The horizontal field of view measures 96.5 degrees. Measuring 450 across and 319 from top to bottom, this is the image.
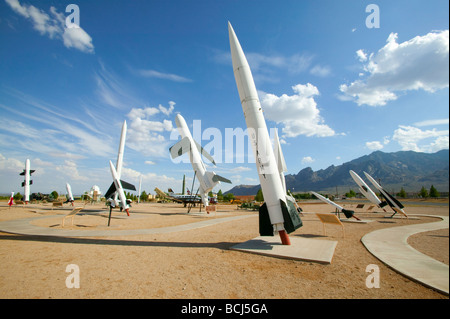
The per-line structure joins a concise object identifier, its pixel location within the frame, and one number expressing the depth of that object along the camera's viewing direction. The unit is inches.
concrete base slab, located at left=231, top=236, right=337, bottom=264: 265.9
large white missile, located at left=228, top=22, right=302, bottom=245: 314.8
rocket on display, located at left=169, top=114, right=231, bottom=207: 888.9
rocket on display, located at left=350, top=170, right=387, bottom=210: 827.3
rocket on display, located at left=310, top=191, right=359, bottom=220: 554.7
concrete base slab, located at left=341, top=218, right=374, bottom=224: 592.9
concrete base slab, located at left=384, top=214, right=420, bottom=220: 668.9
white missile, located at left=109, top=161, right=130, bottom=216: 686.9
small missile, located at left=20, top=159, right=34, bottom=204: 1318.9
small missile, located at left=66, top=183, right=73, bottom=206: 1397.1
